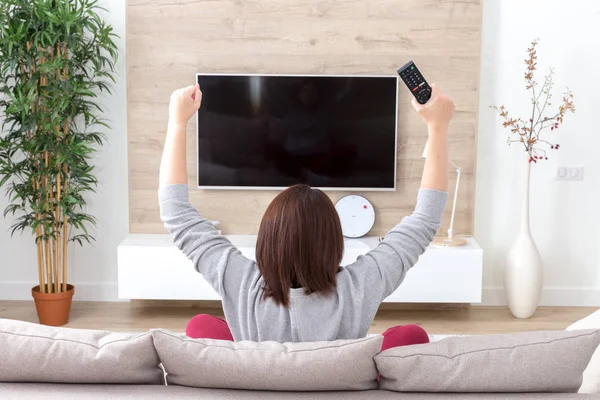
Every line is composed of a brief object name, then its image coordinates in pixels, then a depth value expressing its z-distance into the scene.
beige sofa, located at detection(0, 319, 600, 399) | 1.52
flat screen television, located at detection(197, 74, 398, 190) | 4.50
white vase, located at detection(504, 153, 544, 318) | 4.48
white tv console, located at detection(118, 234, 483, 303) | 4.37
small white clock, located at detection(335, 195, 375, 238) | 4.62
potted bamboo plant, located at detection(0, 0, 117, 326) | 4.08
